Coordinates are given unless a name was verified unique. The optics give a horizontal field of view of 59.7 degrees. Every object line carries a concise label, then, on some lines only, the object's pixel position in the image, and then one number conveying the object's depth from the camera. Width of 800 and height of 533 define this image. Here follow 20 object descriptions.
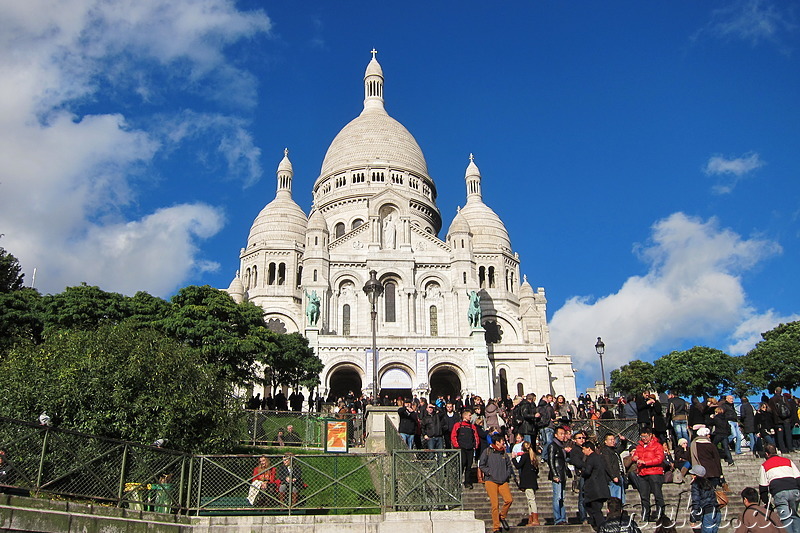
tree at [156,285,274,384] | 34.56
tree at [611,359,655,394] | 61.59
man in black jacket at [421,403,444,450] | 17.06
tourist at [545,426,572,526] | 13.64
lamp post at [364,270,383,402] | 23.58
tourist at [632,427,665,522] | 13.18
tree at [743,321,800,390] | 52.06
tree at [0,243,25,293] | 39.16
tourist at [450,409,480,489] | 16.09
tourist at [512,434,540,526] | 13.88
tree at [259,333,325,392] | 38.16
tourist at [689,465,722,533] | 10.93
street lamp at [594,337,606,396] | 31.42
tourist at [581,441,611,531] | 12.13
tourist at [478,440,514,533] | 13.53
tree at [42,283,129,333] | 34.78
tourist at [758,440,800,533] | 10.59
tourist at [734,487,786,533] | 8.98
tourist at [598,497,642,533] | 9.56
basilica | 46.00
